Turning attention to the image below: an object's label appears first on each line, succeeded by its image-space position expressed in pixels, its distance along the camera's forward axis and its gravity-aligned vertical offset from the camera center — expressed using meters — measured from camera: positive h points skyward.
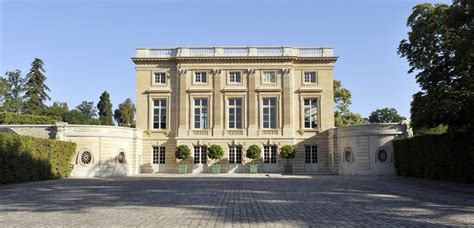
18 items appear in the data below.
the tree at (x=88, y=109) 93.82 +10.08
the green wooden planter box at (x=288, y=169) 35.99 -1.03
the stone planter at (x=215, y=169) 36.69 -0.99
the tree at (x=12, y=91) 56.62 +8.47
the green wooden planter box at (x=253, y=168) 36.72 -0.92
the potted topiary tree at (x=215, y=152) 37.19 +0.38
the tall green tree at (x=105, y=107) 75.12 +8.35
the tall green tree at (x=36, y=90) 56.88 +8.40
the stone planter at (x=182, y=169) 36.72 -0.97
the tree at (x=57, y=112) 61.00 +6.43
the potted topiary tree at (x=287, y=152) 36.94 +0.36
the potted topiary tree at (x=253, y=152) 37.16 +0.37
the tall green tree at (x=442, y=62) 18.05 +4.06
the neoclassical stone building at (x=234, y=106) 38.22 +4.33
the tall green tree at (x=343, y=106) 45.97 +5.10
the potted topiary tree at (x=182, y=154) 36.90 +0.23
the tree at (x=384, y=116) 82.69 +7.42
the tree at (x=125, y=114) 85.69 +8.16
